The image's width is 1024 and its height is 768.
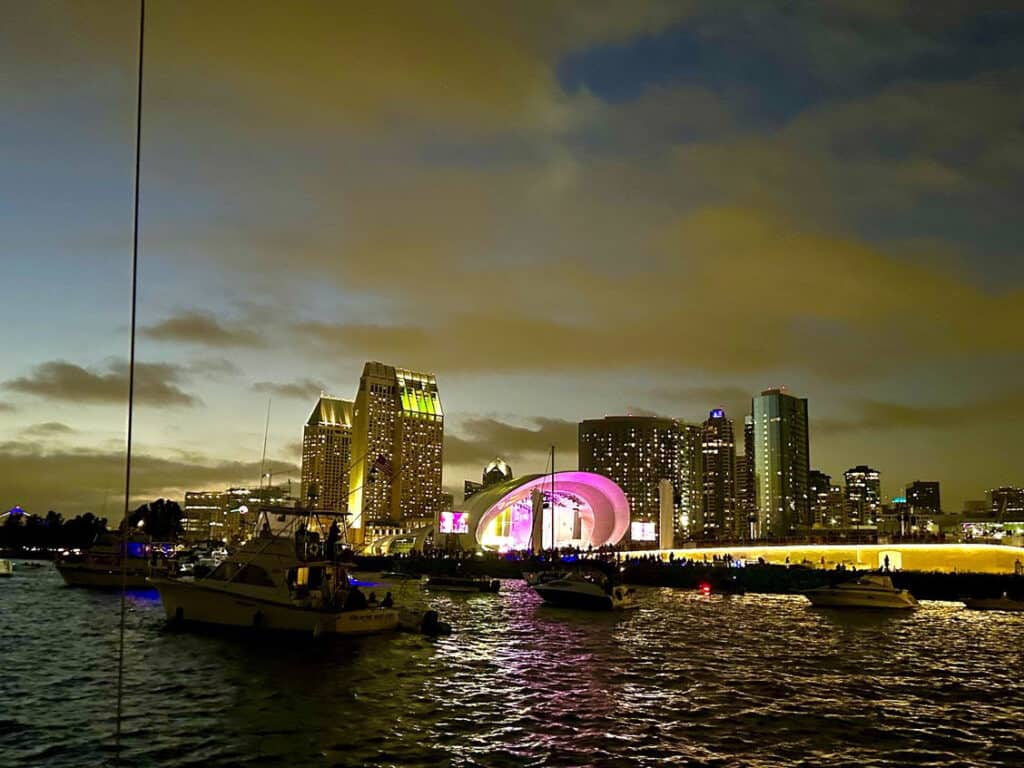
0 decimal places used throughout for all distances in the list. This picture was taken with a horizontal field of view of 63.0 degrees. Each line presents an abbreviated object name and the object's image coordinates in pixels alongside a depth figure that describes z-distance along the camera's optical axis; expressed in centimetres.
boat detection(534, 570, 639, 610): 5106
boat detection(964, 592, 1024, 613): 5806
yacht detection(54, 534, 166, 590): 6394
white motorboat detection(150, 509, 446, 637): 3309
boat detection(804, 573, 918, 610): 5444
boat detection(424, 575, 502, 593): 7088
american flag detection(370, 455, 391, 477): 7612
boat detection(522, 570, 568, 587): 5734
